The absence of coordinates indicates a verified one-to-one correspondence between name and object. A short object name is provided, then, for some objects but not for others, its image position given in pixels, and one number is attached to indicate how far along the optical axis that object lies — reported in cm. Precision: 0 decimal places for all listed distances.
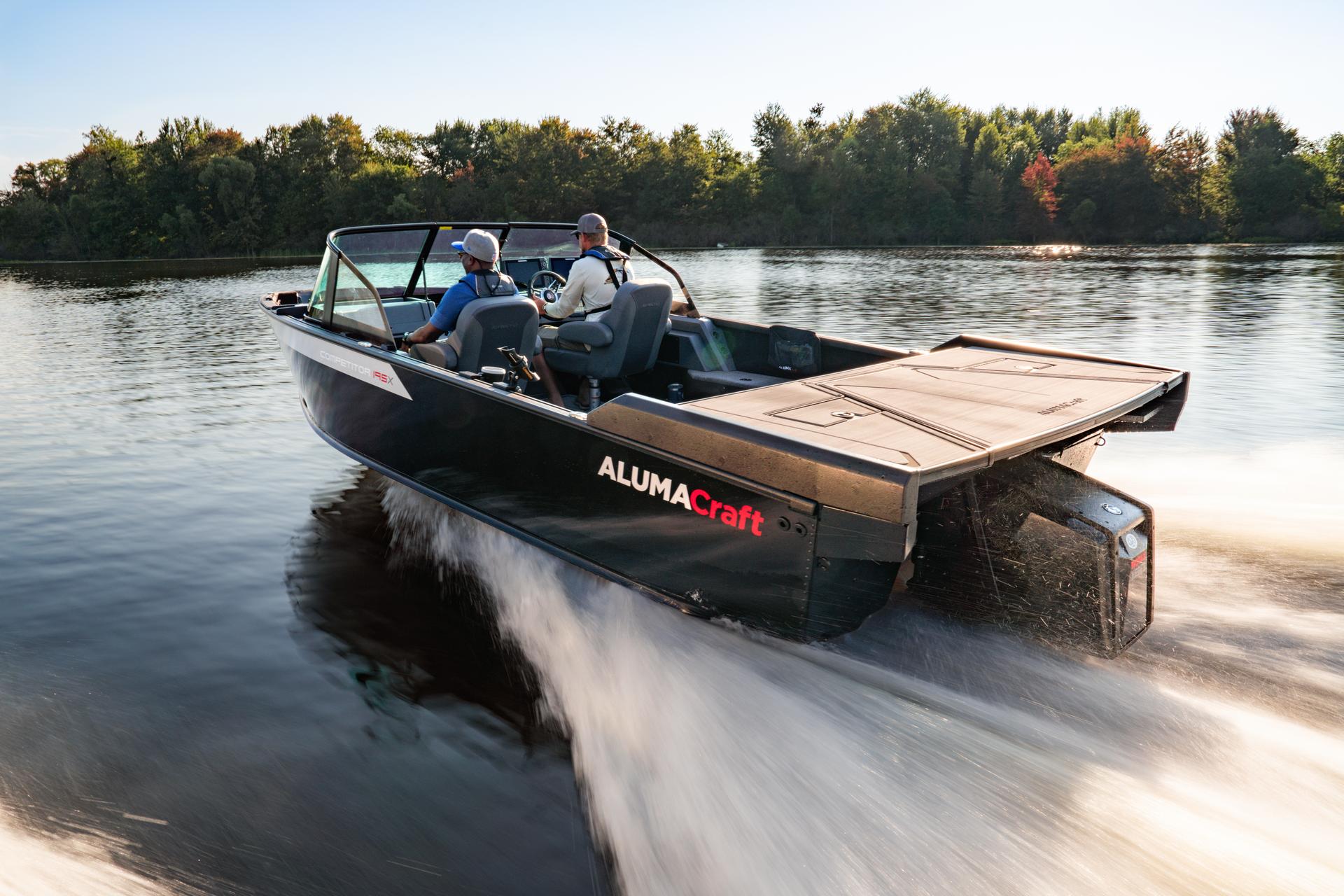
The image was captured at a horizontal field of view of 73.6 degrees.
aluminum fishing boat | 282
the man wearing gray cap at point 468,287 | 483
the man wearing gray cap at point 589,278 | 544
